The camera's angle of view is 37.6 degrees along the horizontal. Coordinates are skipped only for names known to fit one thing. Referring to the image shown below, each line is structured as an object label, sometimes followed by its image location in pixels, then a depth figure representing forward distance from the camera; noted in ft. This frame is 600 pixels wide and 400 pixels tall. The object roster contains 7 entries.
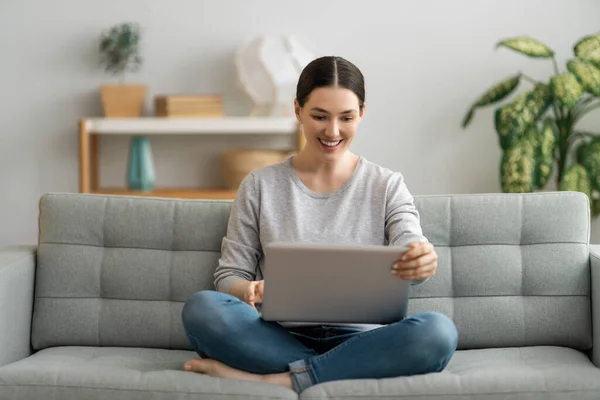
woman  6.21
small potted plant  13.30
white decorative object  13.20
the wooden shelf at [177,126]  12.95
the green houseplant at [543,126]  11.87
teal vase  13.34
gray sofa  7.30
